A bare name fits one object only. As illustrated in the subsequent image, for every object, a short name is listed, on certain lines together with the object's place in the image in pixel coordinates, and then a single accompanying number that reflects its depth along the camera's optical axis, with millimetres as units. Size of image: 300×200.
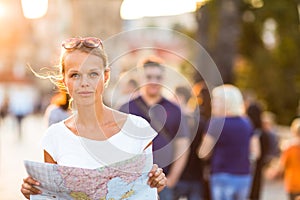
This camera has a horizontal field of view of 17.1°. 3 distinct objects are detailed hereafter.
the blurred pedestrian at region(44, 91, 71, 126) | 8178
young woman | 4406
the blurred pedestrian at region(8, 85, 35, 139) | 35972
